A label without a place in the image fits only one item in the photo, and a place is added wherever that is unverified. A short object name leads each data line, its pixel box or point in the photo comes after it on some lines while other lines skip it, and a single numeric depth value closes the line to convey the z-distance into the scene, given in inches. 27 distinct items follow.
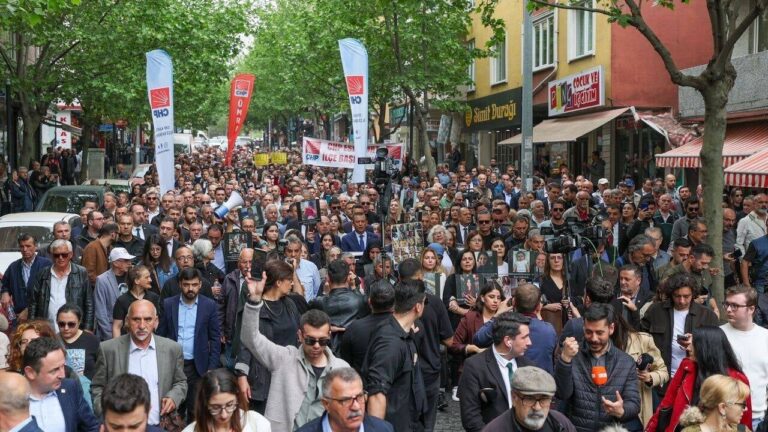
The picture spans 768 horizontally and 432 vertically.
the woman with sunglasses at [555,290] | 355.9
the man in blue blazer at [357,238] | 515.8
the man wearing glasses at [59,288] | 369.1
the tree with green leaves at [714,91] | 439.8
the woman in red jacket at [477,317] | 315.0
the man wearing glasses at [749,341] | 265.4
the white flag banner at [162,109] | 663.8
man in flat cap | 194.4
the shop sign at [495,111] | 1191.6
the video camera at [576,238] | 357.4
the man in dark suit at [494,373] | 238.5
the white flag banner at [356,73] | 709.3
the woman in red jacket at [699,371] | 237.3
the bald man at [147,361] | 263.9
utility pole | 753.6
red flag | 976.3
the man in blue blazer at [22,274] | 399.5
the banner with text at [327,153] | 756.0
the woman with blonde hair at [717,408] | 209.9
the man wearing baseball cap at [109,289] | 356.8
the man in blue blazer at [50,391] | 220.8
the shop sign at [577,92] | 968.9
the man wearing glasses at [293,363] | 238.1
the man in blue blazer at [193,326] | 318.0
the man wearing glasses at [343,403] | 187.9
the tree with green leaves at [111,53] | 927.0
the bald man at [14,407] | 193.6
